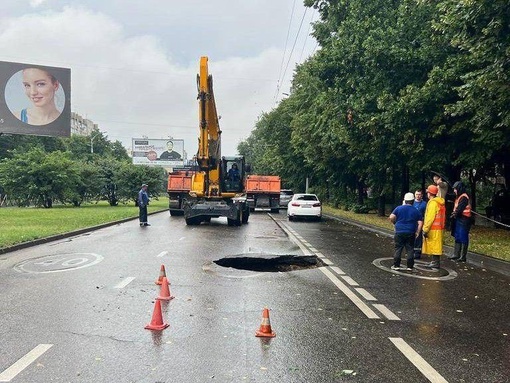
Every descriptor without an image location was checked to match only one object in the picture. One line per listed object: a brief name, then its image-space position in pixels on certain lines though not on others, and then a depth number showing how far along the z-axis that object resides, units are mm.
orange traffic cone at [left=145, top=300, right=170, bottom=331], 5746
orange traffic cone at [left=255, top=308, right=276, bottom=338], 5543
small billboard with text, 69062
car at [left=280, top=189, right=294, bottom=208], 45094
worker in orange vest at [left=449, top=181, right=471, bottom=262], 12117
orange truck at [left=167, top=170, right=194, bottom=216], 31172
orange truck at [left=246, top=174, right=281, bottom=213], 37781
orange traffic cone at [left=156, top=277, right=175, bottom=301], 7297
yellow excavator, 19906
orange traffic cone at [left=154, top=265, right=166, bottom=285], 8352
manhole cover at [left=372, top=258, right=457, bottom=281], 10000
